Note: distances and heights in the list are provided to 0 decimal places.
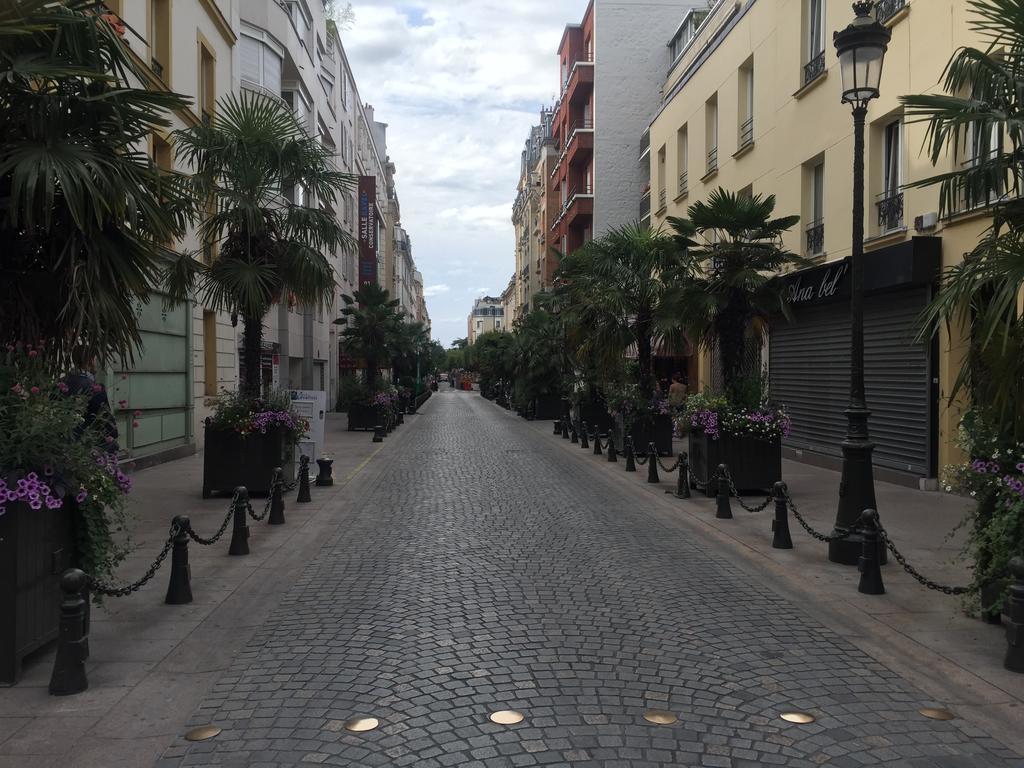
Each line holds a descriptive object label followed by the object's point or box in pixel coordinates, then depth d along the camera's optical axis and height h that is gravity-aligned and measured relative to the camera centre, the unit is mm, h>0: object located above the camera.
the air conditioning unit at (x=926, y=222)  12711 +2405
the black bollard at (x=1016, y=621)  4855 -1379
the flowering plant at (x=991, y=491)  5227 -701
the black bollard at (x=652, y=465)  14284 -1455
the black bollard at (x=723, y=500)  10492 -1481
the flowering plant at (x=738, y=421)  12141 -574
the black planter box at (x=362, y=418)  27672 -1362
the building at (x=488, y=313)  184750 +14269
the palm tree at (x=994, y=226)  5379 +1108
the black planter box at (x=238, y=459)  11742 -1161
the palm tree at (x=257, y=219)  11641 +2187
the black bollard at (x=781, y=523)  8625 -1439
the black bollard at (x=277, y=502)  9984 -1489
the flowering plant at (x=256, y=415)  11750 -566
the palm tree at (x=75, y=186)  5398 +1216
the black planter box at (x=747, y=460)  12219 -1137
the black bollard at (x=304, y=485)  11883 -1531
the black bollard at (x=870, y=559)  6785 -1418
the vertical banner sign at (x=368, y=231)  45625 +7908
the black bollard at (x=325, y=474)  13625 -1570
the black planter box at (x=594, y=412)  25297 -990
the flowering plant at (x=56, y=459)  4656 -493
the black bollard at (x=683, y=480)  12289 -1455
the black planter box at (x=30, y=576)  4602 -1141
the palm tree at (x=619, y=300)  17859 +1660
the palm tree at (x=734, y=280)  12836 +1521
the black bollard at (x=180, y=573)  6535 -1532
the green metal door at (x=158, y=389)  15148 -286
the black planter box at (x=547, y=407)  35781 -1217
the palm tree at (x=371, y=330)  30281 +1630
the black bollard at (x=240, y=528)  8273 -1491
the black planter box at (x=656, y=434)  17969 -1160
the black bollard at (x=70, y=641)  4570 -1440
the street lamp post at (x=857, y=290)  7820 +871
